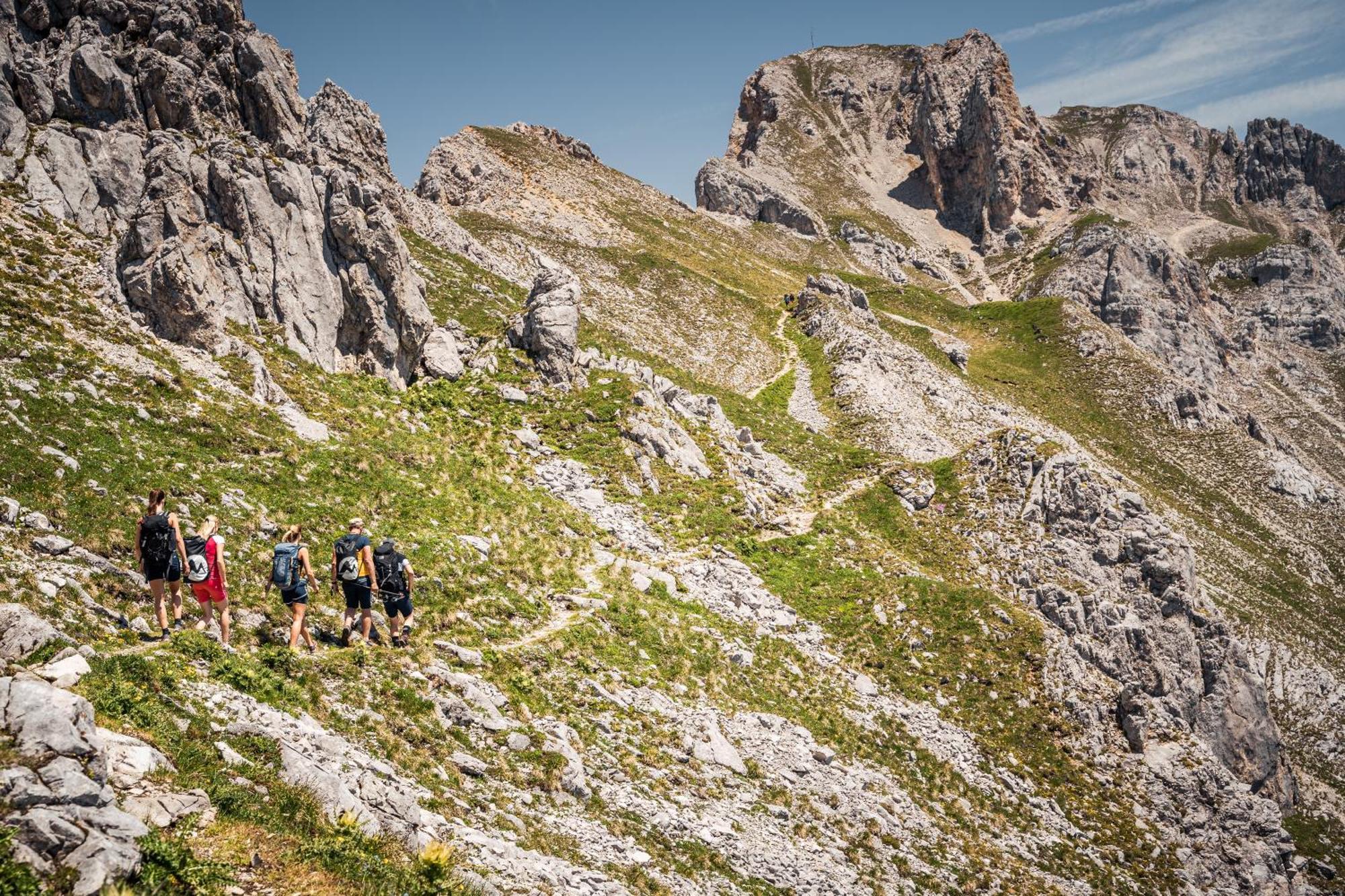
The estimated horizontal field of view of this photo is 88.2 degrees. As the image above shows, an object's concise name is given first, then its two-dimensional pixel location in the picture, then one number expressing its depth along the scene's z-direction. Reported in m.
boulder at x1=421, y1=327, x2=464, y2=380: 36.19
